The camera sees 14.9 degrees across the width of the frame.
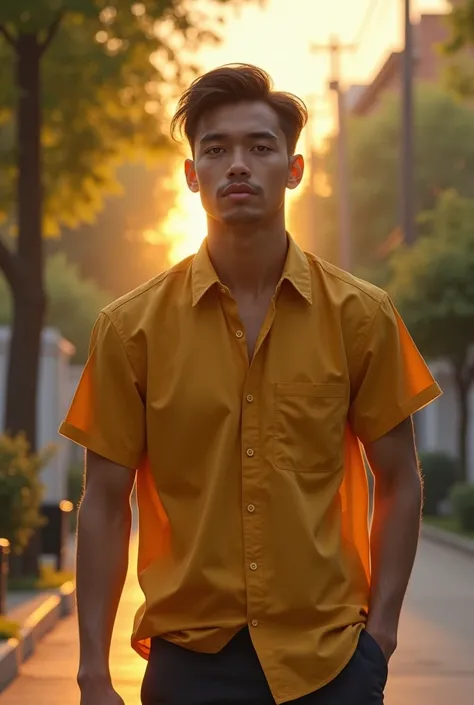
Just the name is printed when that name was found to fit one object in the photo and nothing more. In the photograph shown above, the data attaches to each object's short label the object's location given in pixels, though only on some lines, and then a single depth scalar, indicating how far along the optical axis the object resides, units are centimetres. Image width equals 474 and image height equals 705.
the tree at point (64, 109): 1833
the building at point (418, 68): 8031
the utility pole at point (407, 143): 3878
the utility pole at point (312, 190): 6234
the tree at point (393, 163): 6166
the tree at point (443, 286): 3203
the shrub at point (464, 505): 2734
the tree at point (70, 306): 6391
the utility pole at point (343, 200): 5028
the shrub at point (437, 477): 3369
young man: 358
